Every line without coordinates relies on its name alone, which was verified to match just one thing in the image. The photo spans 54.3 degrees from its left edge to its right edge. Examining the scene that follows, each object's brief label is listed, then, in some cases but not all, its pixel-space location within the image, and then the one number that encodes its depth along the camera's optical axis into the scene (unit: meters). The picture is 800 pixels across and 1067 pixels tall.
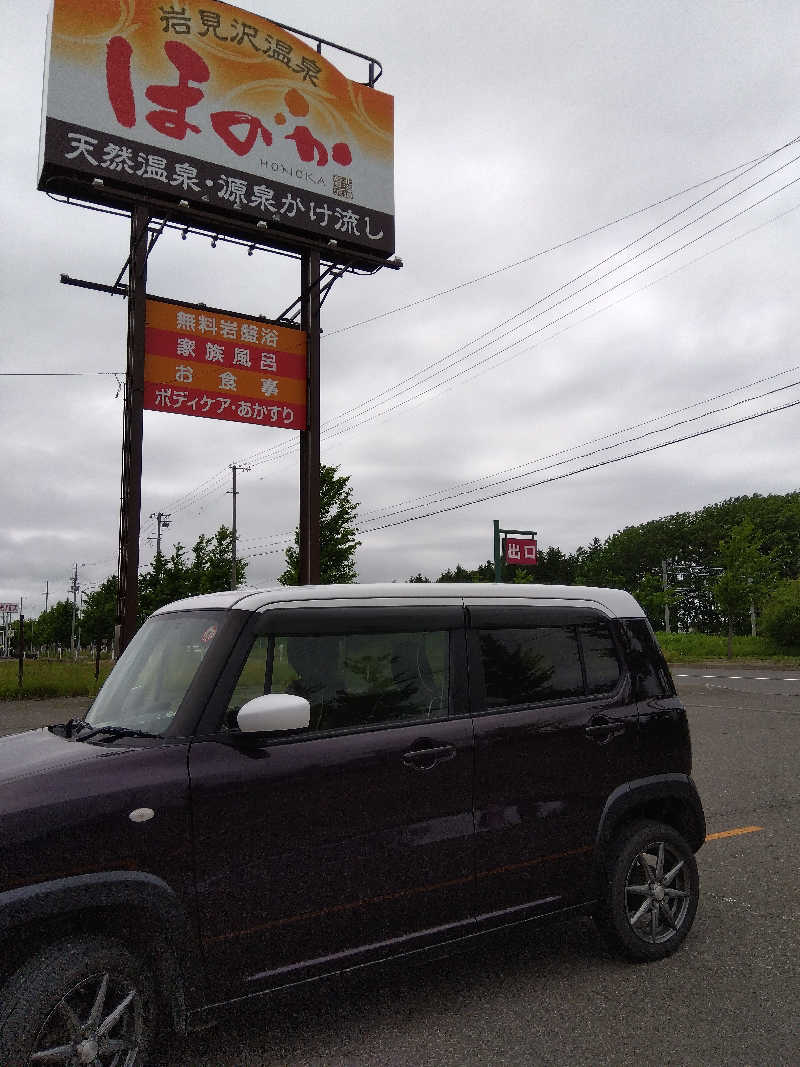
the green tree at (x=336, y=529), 33.66
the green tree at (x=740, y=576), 35.94
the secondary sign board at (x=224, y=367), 16.91
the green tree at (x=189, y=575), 47.22
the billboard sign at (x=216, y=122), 16.36
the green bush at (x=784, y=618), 36.41
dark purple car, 2.58
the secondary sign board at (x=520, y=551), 26.97
